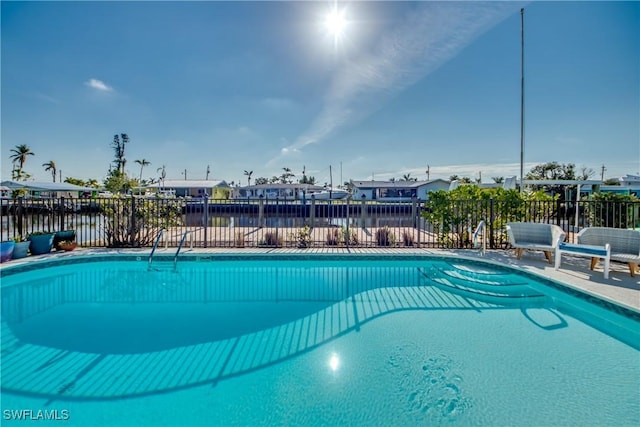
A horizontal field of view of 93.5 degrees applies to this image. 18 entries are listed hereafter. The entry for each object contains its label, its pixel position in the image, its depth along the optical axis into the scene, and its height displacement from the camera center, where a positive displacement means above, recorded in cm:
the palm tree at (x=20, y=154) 4009 +738
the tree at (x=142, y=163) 5662 +872
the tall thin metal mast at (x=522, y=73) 945 +432
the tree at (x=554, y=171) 3460 +459
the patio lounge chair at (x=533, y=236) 606 -57
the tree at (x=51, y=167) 5084 +707
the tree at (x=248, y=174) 7512 +870
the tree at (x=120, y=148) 4438 +911
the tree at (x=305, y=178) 6856 +728
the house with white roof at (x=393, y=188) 3945 +286
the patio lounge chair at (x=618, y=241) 496 -57
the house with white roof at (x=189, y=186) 4399 +333
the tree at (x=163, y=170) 4841 +675
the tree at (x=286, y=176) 7134 +786
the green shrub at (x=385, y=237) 805 -77
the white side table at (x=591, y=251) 488 -71
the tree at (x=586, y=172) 4099 +524
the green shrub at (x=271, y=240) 794 -83
